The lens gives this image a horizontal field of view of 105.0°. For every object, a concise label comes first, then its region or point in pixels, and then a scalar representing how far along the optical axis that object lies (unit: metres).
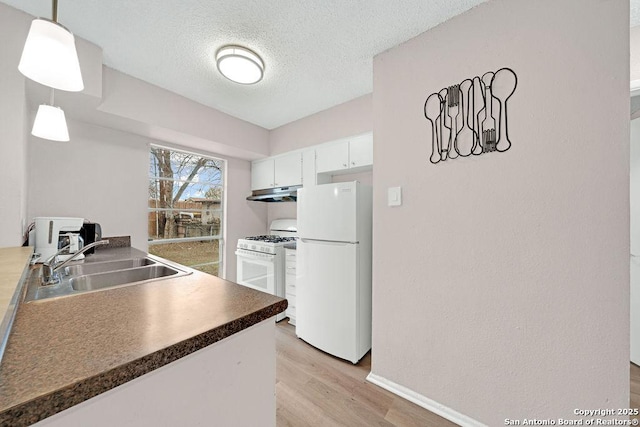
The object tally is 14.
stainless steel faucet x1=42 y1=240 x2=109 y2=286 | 1.10
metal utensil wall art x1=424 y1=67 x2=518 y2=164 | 1.33
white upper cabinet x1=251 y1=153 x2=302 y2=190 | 3.09
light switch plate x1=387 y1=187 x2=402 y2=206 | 1.68
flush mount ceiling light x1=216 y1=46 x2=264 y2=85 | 1.77
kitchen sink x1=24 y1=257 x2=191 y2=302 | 1.12
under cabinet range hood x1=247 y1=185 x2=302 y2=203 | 3.04
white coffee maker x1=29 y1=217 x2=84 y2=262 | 1.62
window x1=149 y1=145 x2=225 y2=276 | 2.84
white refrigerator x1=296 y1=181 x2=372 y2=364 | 1.99
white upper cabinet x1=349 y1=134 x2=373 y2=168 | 2.45
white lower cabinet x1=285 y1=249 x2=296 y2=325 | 2.67
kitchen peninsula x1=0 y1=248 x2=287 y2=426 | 0.43
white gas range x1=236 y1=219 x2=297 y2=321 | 2.74
